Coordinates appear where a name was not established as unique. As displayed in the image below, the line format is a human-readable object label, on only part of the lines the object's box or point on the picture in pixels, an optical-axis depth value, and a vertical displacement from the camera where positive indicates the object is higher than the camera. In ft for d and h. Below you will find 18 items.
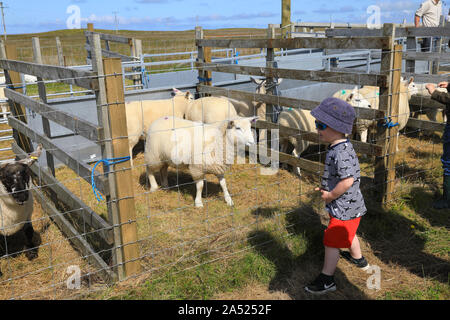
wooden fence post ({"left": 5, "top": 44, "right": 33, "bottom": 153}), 17.57 -1.95
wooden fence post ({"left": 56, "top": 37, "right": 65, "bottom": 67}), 34.66 +0.65
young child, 10.11 -3.42
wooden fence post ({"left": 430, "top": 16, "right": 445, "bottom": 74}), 26.81 -1.03
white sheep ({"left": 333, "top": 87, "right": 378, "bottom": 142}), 21.94 -3.04
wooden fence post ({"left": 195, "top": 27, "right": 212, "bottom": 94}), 24.54 +0.18
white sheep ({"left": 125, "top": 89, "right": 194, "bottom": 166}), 23.47 -3.21
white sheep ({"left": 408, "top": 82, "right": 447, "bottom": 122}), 25.54 -2.92
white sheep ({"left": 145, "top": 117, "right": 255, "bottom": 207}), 17.98 -4.01
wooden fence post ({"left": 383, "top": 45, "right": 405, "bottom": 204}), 15.31 -3.19
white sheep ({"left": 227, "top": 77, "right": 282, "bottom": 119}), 25.20 -3.35
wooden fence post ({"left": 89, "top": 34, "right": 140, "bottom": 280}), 9.99 -3.06
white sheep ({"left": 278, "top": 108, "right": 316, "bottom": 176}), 21.30 -3.76
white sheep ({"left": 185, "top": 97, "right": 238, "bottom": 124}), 23.07 -3.15
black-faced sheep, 13.01 -4.45
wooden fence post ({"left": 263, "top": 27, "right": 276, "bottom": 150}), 19.86 -1.51
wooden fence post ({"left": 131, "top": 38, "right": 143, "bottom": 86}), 32.40 +0.44
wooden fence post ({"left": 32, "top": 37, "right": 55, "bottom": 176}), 16.02 -0.96
